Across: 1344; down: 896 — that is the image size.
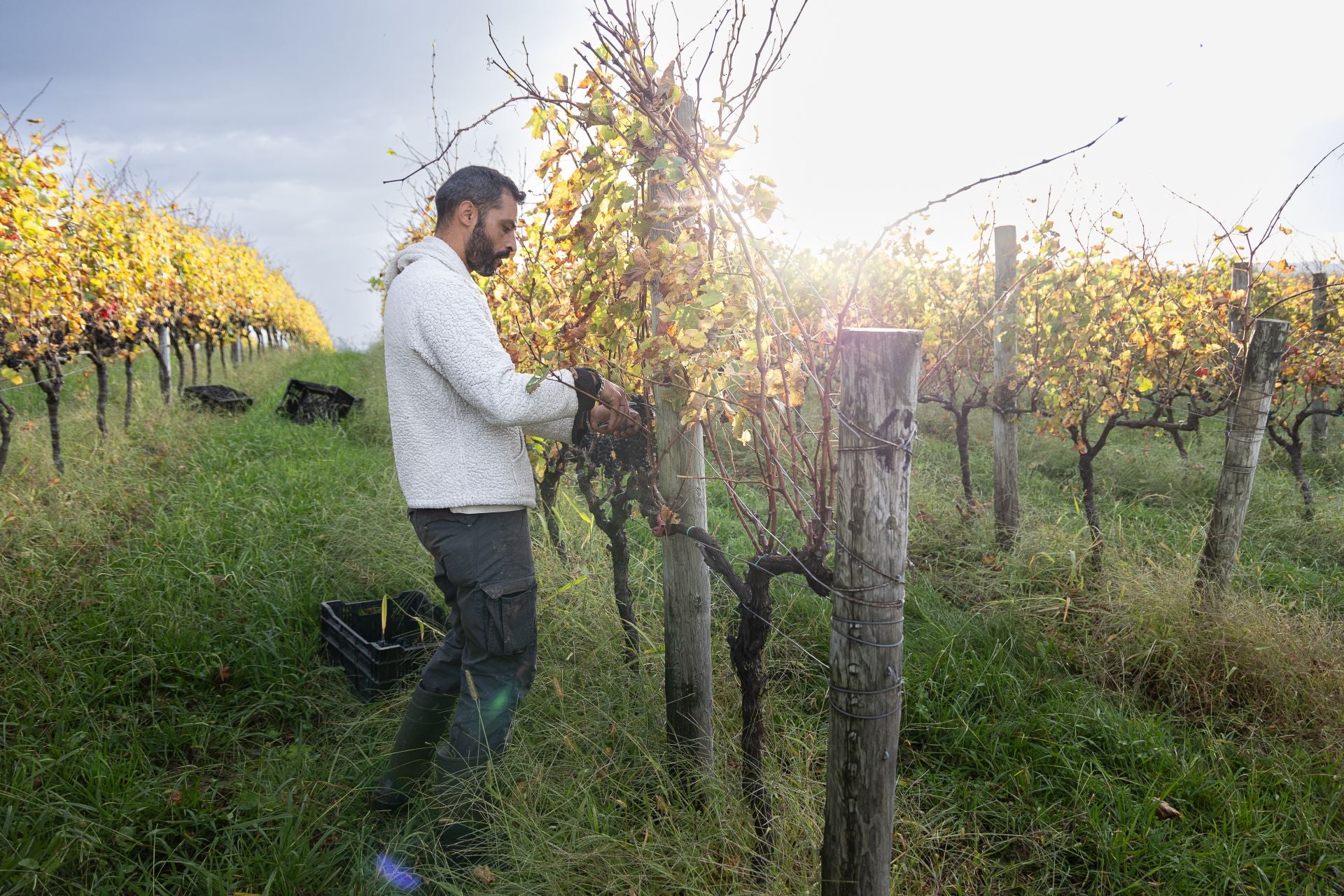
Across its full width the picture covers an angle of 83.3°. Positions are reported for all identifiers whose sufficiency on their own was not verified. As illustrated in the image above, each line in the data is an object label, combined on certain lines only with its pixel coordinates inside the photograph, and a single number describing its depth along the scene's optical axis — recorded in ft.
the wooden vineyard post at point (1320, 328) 25.43
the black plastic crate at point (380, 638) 10.02
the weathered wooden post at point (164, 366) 29.89
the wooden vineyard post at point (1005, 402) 16.49
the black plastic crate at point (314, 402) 27.40
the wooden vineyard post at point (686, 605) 7.30
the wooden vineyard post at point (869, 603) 4.94
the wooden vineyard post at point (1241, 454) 10.89
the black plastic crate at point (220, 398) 29.76
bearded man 6.59
